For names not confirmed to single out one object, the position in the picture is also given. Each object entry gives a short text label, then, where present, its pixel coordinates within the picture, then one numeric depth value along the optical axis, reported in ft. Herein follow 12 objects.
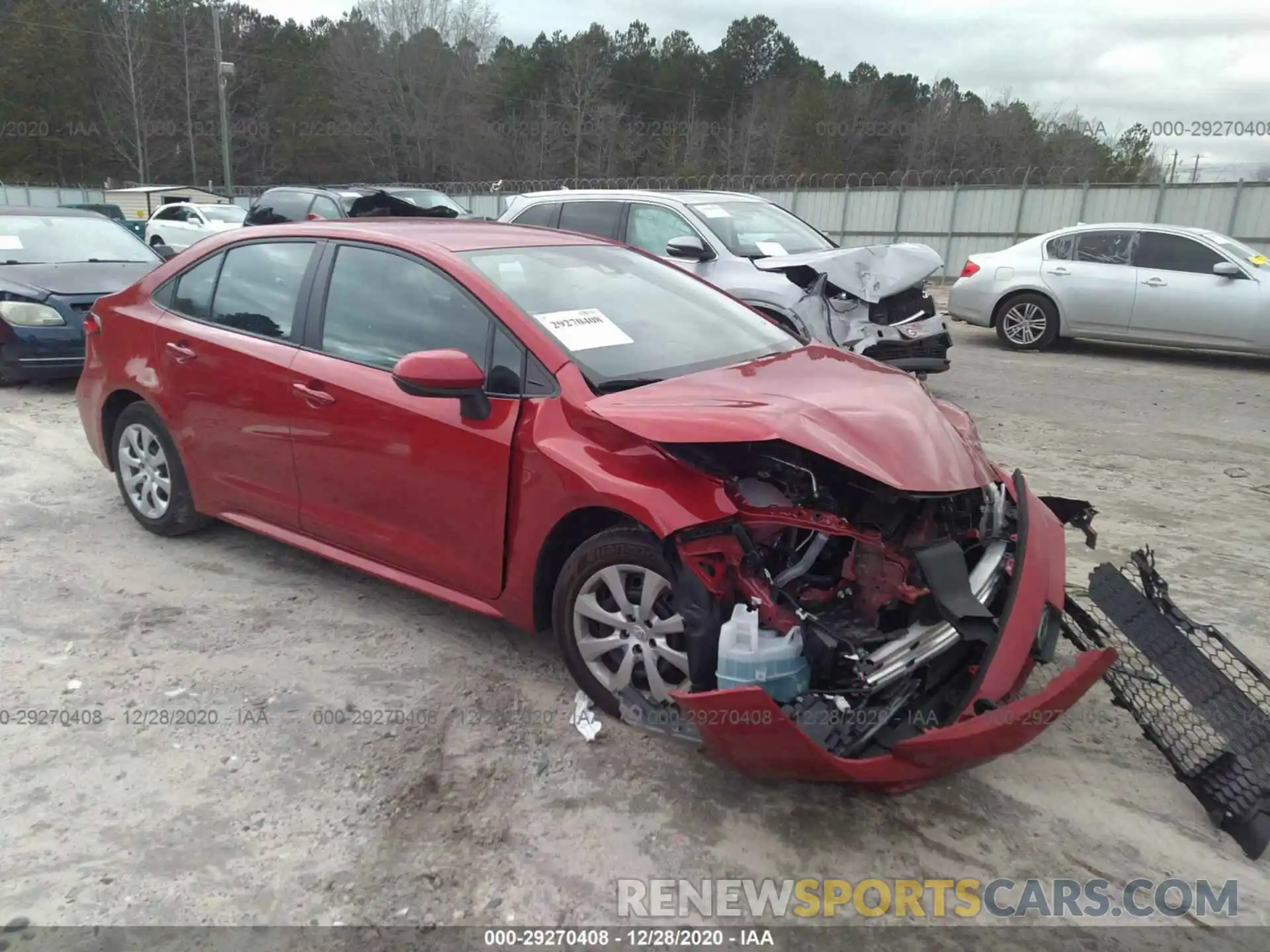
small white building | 95.76
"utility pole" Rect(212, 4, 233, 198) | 81.87
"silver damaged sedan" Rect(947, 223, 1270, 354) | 32.17
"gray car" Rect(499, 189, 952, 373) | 23.88
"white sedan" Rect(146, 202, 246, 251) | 66.90
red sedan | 8.39
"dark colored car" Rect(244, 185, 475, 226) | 47.24
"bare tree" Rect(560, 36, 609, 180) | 148.66
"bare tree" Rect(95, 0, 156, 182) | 146.51
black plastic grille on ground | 8.71
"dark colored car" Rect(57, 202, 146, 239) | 78.78
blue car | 25.38
